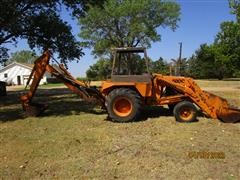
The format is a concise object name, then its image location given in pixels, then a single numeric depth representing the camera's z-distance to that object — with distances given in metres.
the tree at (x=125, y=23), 26.77
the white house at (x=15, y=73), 40.35
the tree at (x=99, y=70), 32.71
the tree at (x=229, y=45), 17.39
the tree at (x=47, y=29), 11.65
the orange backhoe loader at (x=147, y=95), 5.94
